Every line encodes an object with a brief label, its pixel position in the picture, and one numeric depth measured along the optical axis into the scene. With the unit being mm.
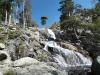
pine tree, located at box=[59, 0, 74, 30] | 29128
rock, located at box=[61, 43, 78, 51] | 17869
